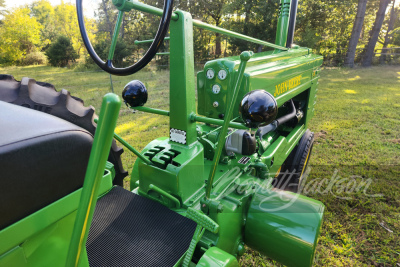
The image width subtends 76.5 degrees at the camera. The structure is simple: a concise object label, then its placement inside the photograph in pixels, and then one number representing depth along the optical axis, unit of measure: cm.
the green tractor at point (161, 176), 61
